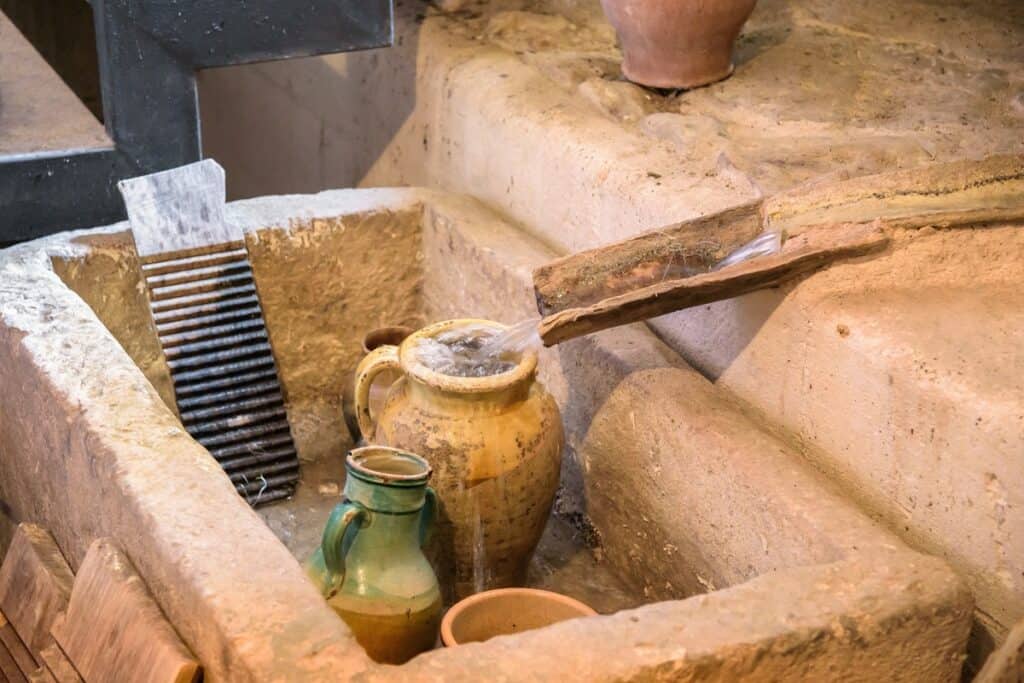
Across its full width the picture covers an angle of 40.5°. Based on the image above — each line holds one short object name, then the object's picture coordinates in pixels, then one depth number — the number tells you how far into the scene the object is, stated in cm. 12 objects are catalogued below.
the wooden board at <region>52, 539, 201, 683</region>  211
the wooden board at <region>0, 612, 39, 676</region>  256
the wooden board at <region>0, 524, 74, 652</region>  255
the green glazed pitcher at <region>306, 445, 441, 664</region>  237
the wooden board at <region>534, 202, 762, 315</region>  273
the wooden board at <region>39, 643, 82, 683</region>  241
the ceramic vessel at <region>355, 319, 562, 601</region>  263
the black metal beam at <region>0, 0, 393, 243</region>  357
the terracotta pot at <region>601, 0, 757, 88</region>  348
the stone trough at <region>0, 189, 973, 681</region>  200
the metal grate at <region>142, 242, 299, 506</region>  326
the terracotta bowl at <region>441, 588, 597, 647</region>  243
